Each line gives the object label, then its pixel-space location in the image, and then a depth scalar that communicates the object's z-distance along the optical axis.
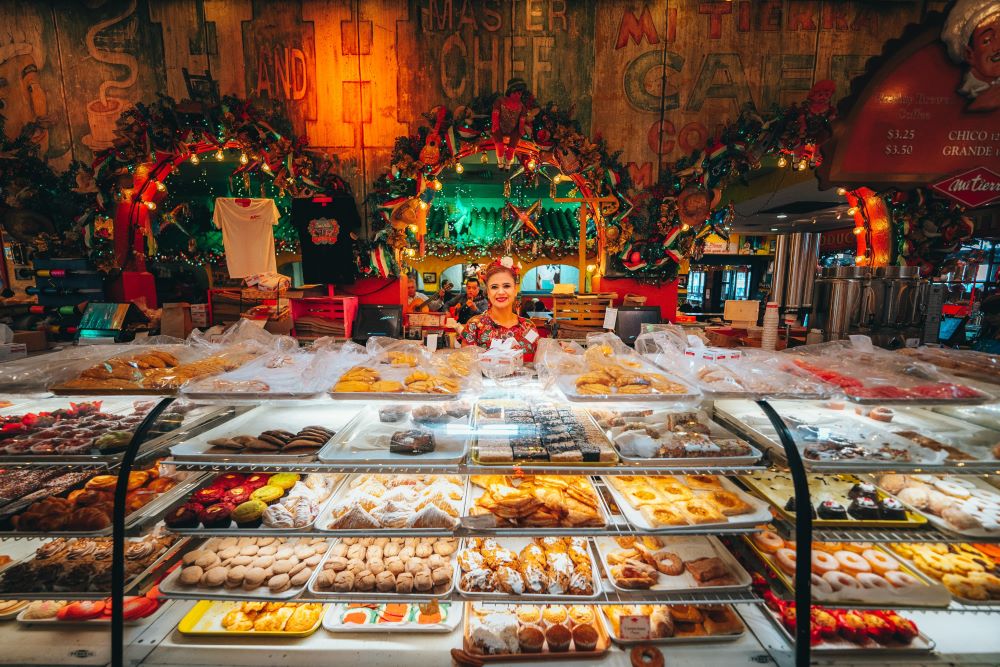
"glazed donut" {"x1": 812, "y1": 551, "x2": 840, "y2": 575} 2.16
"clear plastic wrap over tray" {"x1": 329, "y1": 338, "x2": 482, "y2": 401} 2.15
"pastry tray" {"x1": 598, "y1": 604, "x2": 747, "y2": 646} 2.08
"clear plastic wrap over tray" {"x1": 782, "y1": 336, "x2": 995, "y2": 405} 2.02
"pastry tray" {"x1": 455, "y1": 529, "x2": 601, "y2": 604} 2.01
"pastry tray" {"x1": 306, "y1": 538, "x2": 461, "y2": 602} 2.00
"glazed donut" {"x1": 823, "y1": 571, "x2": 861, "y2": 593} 2.07
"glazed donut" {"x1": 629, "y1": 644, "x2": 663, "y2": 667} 1.99
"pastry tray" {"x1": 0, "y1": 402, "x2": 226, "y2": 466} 1.95
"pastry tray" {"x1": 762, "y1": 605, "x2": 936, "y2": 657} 2.03
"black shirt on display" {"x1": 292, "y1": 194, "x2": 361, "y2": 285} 5.95
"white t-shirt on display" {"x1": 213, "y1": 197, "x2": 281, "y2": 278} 6.61
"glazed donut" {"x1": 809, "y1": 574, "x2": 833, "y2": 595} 2.07
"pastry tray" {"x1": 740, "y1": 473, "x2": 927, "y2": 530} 2.01
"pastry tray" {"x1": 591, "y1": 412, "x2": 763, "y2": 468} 1.99
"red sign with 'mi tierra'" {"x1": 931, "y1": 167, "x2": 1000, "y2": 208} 5.25
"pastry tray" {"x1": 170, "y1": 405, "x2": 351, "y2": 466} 2.00
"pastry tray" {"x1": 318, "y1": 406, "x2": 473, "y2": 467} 2.02
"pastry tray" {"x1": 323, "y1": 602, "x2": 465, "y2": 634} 2.14
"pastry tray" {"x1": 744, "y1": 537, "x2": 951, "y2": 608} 2.02
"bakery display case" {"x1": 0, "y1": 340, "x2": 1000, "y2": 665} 2.01
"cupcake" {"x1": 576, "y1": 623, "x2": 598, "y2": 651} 2.05
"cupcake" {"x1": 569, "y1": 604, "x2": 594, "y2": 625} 2.18
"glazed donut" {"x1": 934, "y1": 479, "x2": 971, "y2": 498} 2.24
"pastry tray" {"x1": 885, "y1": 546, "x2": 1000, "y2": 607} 2.04
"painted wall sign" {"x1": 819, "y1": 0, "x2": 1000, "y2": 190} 4.95
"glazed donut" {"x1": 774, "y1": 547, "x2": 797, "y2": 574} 2.00
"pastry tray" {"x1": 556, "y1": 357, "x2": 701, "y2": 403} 2.09
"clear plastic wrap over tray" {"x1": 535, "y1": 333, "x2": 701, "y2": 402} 2.13
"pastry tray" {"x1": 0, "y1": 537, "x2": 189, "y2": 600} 2.03
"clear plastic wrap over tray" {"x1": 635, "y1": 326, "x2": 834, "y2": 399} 2.09
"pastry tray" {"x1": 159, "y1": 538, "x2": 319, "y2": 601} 2.04
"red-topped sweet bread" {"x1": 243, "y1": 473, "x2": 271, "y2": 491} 2.39
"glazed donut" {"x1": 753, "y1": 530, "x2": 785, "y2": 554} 2.17
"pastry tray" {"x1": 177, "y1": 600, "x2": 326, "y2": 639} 2.10
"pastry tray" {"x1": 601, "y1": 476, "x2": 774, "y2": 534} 2.03
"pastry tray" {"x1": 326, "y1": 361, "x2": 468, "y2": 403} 2.13
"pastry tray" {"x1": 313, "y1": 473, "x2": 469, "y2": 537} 2.02
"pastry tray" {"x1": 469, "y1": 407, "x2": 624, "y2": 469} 1.99
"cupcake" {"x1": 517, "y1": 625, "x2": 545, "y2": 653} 2.05
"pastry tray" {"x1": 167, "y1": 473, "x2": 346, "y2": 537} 2.03
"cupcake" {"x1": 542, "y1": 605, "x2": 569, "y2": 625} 2.18
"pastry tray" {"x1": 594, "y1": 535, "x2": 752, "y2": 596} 2.08
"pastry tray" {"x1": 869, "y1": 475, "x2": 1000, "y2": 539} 1.96
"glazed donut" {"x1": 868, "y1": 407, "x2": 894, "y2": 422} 2.36
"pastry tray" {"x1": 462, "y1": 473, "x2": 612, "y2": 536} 2.01
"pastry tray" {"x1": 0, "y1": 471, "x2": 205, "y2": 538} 1.98
